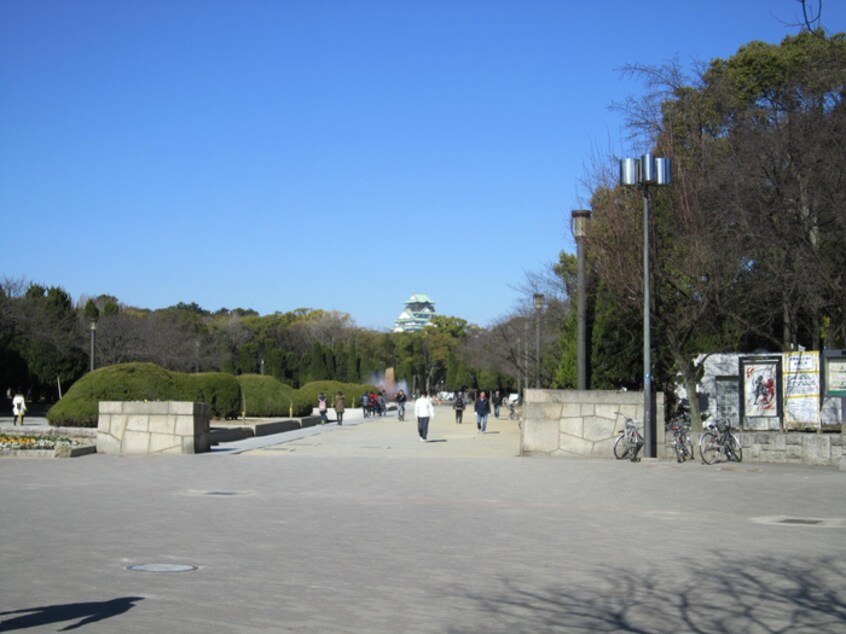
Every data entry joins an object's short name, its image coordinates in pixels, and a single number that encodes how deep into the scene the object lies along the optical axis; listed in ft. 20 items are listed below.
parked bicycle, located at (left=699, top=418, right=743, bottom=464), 76.02
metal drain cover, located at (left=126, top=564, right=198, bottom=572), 30.30
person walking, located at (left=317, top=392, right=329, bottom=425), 155.84
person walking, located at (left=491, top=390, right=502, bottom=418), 196.62
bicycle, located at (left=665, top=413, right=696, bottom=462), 77.41
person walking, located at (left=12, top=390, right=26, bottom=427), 132.02
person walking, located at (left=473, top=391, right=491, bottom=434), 127.54
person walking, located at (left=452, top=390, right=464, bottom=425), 164.66
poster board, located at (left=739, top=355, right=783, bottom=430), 78.48
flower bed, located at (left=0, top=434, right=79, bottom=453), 77.56
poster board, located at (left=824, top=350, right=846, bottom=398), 72.59
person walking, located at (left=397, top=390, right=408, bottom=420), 181.27
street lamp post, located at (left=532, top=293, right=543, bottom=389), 133.94
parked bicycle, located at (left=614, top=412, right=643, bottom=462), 77.87
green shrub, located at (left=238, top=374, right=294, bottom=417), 155.02
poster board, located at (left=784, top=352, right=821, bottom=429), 76.84
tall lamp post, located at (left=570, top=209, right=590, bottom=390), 85.15
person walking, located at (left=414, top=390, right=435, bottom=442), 103.38
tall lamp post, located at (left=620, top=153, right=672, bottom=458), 75.72
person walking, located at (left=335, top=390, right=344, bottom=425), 159.94
